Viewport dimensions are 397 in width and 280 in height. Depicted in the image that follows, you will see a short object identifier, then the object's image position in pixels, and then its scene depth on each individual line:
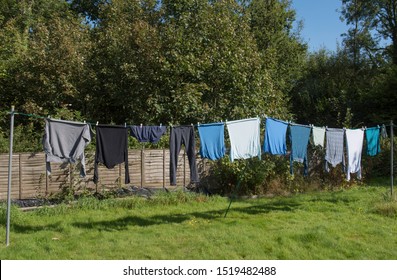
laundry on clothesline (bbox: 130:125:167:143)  8.75
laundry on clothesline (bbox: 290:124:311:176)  9.95
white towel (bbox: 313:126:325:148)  10.30
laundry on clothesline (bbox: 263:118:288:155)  9.28
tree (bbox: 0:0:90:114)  14.64
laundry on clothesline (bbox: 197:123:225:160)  8.58
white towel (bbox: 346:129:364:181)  10.98
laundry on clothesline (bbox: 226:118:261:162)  8.77
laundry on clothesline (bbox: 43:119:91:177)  7.59
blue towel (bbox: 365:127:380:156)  11.94
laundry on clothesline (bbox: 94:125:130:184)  8.15
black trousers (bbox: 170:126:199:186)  8.61
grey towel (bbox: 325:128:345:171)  10.57
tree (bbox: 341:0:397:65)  29.80
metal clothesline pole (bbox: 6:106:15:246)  7.02
